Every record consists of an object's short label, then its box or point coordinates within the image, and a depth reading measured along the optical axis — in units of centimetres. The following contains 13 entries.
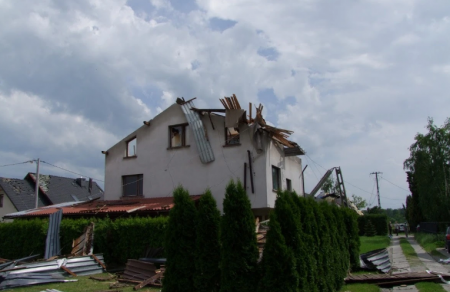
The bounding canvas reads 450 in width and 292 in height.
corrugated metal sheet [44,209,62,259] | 1788
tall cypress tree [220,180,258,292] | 778
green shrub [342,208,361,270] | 1441
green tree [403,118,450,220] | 3409
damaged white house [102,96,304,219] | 2170
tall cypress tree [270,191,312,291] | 802
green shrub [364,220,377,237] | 4009
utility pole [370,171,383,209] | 6513
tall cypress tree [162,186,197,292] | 861
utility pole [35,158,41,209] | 3001
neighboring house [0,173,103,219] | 3547
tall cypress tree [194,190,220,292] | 834
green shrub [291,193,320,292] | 841
